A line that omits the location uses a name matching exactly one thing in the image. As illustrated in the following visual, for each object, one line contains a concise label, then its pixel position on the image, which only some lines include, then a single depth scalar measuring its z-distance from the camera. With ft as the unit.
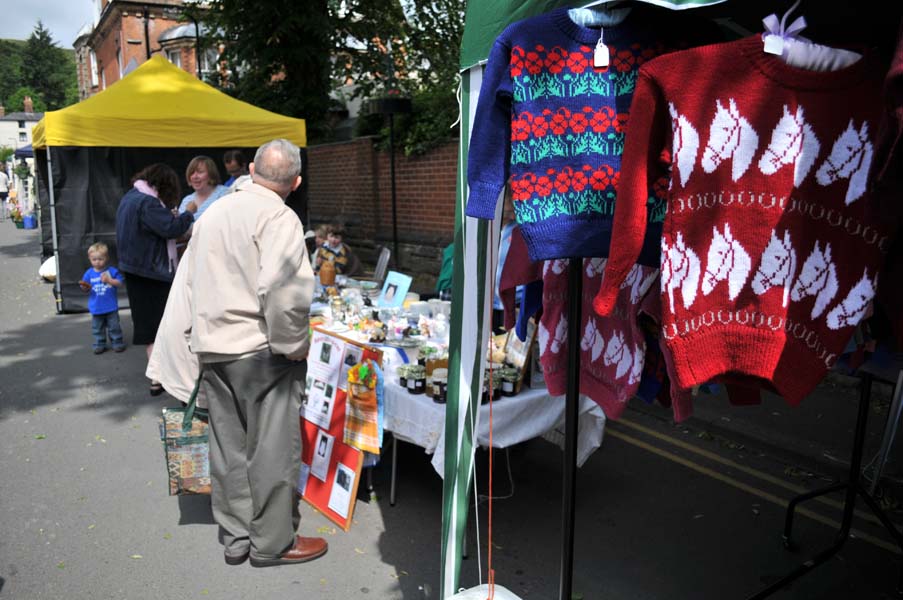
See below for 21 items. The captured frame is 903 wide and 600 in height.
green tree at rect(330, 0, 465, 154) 45.57
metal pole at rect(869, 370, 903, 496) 12.38
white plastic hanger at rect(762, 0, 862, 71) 5.05
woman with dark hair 19.81
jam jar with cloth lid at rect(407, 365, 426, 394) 12.63
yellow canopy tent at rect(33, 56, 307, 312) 29.73
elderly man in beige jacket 10.64
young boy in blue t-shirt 23.91
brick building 97.96
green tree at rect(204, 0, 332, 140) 41.83
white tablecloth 11.97
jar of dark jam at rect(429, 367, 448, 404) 12.18
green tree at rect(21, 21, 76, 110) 261.85
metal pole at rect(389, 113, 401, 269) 34.78
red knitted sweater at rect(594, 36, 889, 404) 5.07
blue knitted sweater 6.20
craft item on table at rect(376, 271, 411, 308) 18.61
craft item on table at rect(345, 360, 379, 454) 12.54
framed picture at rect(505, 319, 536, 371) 12.71
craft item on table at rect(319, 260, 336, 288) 21.34
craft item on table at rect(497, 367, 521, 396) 12.30
